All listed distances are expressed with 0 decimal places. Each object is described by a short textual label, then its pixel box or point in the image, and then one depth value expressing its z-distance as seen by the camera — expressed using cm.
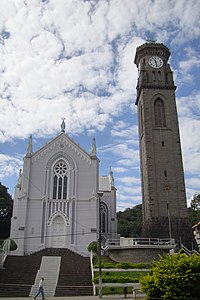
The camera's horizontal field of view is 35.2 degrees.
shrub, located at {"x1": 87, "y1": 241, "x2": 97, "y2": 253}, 3412
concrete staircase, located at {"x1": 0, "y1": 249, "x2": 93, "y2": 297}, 2289
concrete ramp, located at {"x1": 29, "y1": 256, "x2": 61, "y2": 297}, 2303
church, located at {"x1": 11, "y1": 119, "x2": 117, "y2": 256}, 3634
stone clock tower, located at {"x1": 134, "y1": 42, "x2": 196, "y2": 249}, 3769
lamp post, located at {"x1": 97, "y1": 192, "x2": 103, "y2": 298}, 2008
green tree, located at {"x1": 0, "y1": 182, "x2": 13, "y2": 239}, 5091
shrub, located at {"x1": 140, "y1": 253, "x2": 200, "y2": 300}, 1226
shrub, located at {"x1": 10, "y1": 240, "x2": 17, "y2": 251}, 3337
